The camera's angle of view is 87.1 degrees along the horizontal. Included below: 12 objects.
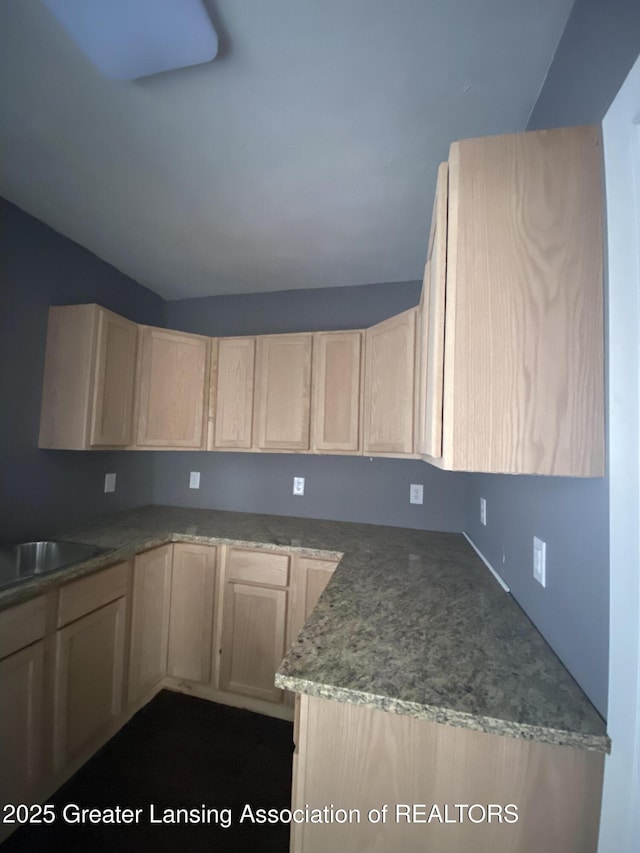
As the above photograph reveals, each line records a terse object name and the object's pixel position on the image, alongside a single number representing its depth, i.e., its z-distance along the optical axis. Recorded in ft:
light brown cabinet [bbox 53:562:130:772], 4.43
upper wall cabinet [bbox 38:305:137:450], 5.83
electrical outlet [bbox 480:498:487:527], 5.38
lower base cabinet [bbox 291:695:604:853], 2.24
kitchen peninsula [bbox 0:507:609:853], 2.20
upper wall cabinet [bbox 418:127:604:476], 2.18
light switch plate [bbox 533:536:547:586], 3.07
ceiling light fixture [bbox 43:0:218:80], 2.57
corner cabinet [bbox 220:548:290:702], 5.91
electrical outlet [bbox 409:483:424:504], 7.22
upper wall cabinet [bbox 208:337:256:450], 7.44
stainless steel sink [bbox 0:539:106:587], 5.10
